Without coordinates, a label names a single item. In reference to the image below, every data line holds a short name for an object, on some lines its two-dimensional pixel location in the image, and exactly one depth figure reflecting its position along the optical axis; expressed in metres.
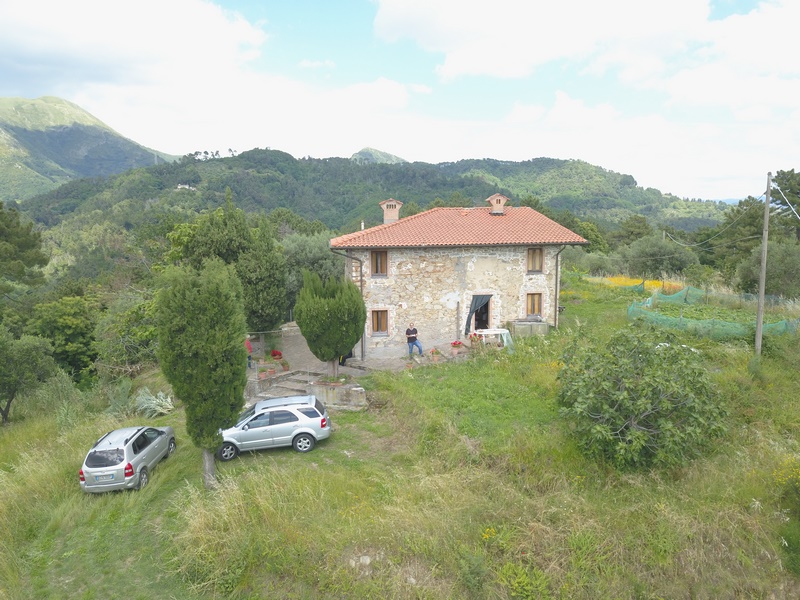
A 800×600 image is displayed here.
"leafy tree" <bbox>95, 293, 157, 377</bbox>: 23.09
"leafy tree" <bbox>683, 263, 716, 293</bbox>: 31.45
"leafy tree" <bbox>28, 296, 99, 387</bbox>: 28.02
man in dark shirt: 19.23
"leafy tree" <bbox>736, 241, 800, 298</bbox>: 23.86
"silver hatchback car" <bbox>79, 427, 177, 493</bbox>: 10.84
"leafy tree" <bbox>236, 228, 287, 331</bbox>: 18.98
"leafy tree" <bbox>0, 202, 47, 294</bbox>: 25.55
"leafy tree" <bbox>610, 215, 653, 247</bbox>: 62.91
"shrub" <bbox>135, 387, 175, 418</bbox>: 16.64
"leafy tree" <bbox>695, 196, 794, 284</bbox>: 39.03
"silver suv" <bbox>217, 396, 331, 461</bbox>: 12.21
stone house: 19.42
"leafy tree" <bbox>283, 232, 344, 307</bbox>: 25.39
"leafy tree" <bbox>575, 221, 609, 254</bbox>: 57.81
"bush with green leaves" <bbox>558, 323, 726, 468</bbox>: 9.40
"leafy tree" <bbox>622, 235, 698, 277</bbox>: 39.41
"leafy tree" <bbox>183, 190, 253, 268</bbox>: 19.80
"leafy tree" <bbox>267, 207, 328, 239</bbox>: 52.56
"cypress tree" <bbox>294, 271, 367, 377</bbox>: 15.65
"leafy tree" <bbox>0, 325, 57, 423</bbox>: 18.73
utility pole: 13.73
